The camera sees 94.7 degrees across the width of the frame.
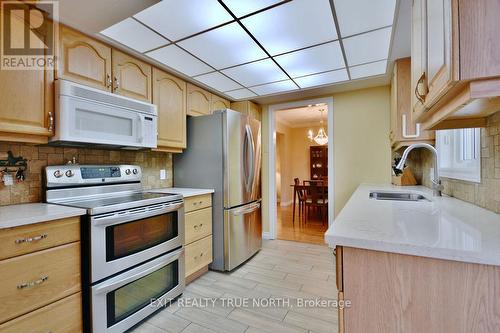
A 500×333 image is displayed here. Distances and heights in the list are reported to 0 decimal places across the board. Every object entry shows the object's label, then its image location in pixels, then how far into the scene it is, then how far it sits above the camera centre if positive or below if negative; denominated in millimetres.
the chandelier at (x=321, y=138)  5168 +636
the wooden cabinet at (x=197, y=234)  2191 -676
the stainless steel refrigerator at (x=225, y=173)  2482 -65
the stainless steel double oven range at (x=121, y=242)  1391 -518
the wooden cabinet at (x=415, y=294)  671 -407
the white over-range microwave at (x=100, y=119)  1505 +368
